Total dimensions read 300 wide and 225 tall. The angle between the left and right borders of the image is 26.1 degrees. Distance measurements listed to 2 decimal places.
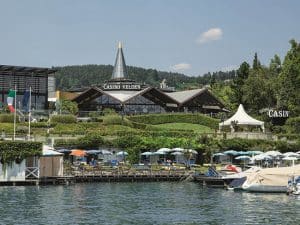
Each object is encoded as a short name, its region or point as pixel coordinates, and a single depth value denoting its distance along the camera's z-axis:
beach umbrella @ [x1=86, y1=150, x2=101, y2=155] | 74.94
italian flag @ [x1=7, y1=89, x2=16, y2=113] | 65.94
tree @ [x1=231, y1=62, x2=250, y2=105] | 119.12
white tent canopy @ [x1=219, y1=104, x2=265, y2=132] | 93.94
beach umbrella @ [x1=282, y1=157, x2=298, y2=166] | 72.47
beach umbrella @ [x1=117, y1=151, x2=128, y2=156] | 76.31
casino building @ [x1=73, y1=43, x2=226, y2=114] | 108.00
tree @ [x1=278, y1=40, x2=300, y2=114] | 101.44
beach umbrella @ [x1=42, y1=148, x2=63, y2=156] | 60.48
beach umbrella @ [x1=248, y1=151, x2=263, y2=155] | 78.50
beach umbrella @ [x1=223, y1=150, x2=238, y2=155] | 78.38
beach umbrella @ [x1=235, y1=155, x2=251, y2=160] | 75.25
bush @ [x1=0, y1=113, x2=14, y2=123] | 87.75
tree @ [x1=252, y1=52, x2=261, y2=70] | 123.56
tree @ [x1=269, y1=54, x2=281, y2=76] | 117.43
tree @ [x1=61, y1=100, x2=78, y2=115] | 100.56
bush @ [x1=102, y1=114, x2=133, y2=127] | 91.94
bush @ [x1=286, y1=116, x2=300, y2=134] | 95.69
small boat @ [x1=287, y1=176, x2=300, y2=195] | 53.66
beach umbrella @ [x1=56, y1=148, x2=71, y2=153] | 73.38
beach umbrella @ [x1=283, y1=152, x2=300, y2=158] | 75.44
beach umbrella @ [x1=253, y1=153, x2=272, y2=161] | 72.56
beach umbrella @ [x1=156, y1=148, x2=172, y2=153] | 76.56
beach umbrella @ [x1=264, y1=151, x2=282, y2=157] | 73.81
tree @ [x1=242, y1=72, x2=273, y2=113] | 107.06
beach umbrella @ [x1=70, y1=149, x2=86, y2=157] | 70.94
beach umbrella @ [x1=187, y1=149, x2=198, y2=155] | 77.81
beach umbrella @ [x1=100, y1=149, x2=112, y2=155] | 75.12
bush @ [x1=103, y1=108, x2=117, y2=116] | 100.25
